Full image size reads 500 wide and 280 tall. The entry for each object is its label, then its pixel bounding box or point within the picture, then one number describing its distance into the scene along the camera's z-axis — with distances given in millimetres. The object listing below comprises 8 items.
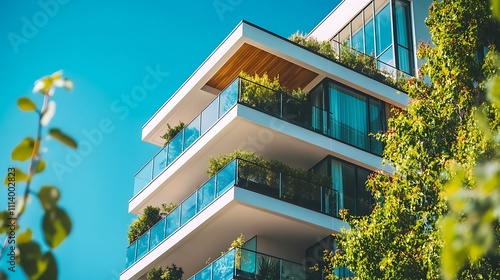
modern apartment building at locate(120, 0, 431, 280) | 23719
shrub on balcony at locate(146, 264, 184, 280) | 25312
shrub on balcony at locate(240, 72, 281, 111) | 24719
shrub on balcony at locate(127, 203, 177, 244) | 27875
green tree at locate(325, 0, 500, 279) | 15141
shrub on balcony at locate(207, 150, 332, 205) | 23719
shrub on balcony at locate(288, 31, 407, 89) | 27656
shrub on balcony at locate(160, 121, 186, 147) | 28766
